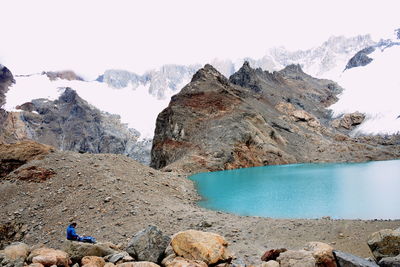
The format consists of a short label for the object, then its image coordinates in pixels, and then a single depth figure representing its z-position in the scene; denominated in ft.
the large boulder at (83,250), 36.78
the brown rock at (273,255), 38.27
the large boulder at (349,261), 33.01
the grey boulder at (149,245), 36.68
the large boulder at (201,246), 34.63
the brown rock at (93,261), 34.71
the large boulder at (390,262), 33.35
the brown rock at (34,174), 88.33
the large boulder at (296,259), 32.96
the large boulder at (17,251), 36.09
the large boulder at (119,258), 35.77
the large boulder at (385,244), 37.22
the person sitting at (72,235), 48.41
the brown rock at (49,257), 34.06
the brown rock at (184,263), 32.27
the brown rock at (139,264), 32.61
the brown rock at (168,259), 35.24
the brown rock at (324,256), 34.47
